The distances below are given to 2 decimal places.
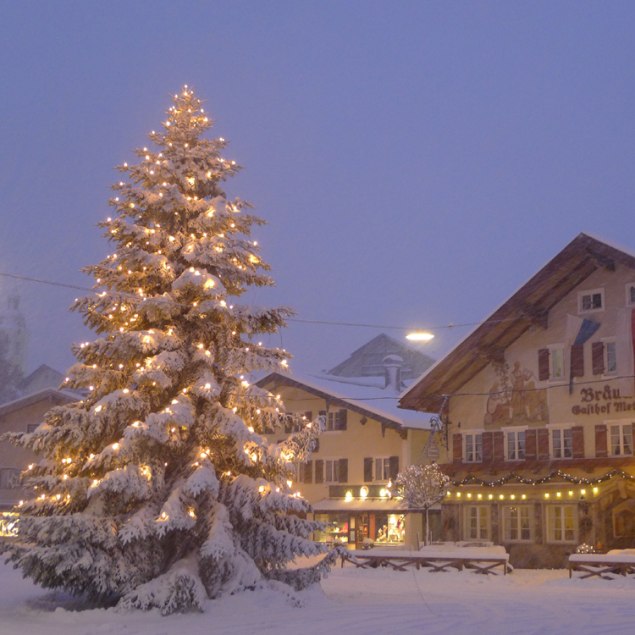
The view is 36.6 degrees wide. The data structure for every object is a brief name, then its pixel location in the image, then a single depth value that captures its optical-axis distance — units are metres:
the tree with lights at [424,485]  36.31
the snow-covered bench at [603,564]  26.64
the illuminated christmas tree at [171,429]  16.70
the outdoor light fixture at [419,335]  28.00
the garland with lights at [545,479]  33.47
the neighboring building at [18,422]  52.91
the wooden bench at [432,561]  29.75
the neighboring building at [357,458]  42.94
